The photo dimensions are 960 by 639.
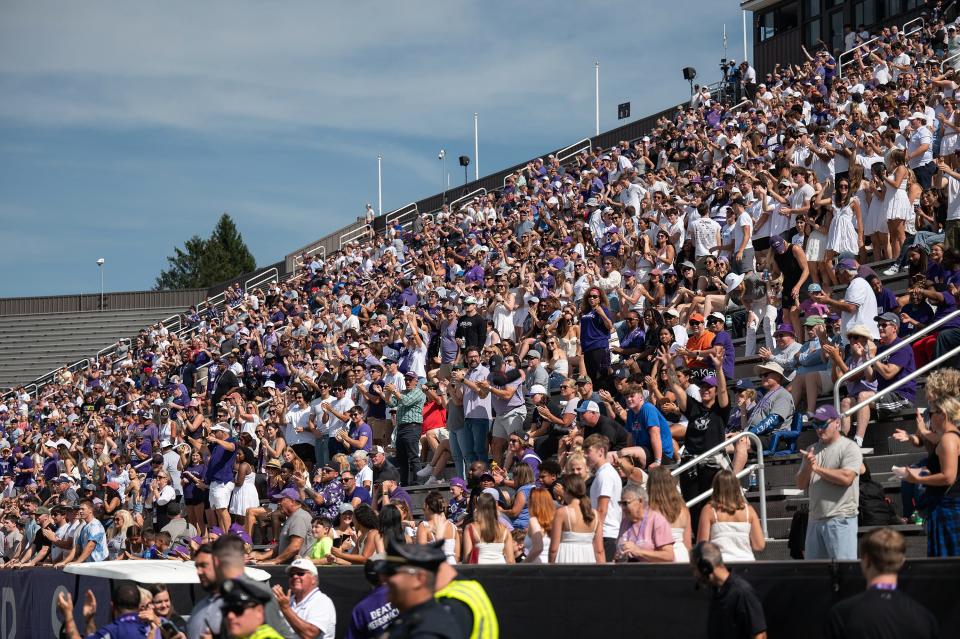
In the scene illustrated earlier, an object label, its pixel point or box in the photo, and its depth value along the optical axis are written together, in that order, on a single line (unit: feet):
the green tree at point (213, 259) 296.30
